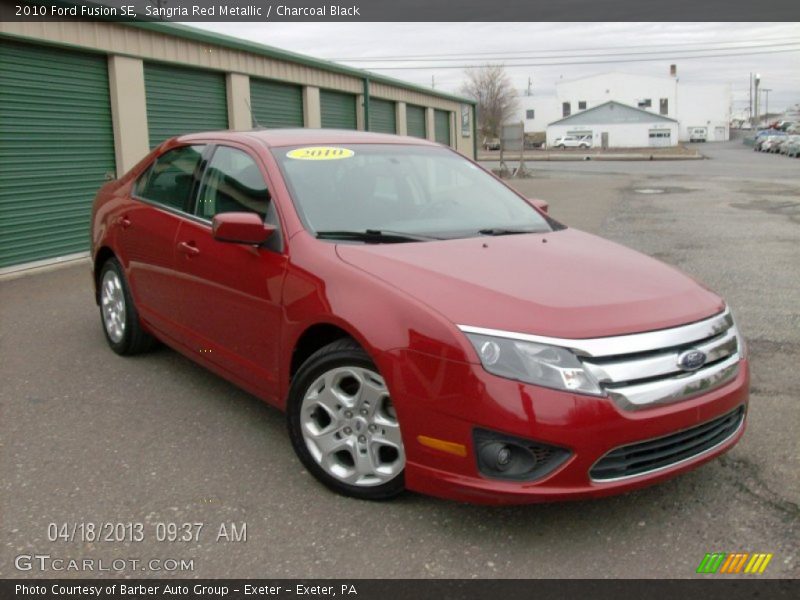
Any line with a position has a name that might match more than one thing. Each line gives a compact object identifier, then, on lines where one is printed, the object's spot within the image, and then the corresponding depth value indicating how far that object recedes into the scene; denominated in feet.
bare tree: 309.63
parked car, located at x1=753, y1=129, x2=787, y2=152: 207.25
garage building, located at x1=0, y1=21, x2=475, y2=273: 31.01
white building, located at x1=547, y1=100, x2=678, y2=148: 271.28
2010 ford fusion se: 9.11
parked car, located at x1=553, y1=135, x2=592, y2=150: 269.40
